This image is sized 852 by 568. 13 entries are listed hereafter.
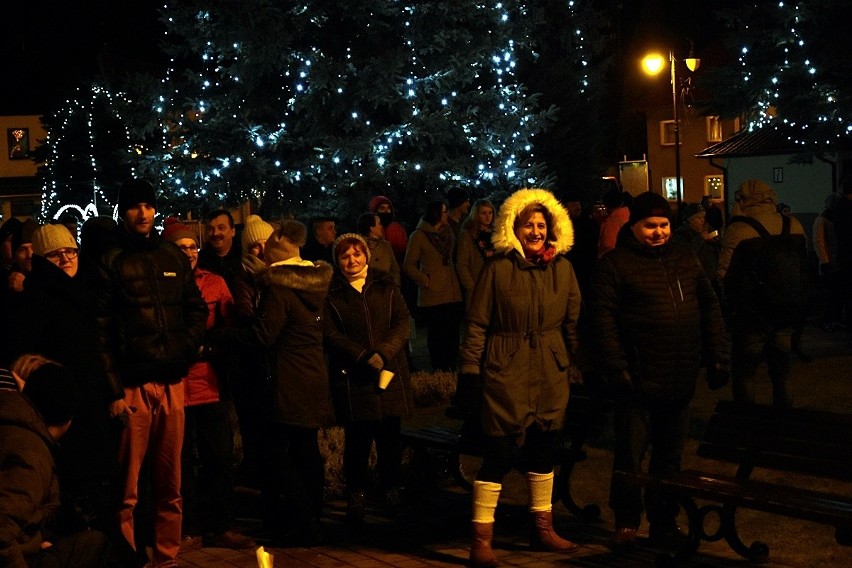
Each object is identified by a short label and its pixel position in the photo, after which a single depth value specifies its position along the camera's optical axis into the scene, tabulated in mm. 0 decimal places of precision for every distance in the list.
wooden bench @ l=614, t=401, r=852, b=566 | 7133
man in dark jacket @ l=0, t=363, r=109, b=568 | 4691
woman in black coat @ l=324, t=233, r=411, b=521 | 9023
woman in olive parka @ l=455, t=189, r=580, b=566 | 7969
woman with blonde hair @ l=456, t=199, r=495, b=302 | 14508
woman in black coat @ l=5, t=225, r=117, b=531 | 7125
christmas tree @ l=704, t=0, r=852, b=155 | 25344
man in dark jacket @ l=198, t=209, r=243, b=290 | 9883
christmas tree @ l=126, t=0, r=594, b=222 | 22547
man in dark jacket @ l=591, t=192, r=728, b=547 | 8039
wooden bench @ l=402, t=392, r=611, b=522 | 8672
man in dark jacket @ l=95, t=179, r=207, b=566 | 7863
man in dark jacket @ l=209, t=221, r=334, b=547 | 8602
